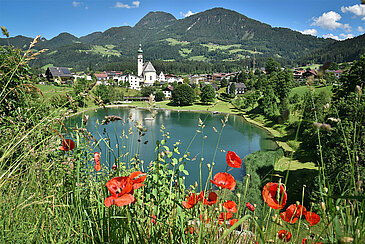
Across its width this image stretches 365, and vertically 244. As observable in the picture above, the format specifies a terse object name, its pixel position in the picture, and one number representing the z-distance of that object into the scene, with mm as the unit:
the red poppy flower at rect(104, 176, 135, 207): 758
